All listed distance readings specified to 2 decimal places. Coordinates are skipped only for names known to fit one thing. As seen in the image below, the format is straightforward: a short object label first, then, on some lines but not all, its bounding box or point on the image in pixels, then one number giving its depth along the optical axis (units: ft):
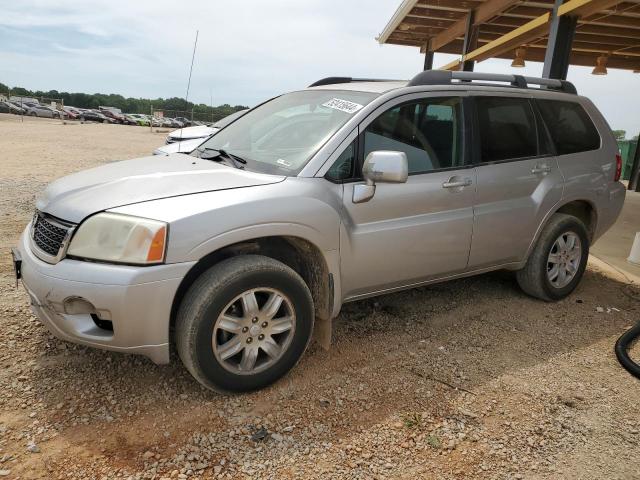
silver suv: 8.00
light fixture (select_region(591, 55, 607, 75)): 43.13
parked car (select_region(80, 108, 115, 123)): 165.99
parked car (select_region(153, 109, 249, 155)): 22.09
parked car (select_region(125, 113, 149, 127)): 175.32
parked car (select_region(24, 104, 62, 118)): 152.21
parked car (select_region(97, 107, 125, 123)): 175.32
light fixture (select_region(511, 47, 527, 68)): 39.65
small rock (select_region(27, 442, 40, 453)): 7.50
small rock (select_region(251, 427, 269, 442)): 8.08
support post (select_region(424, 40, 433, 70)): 44.24
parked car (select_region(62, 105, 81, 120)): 162.33
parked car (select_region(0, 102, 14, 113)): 148.77
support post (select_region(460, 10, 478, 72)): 34.68
